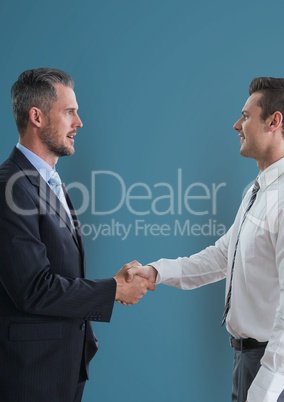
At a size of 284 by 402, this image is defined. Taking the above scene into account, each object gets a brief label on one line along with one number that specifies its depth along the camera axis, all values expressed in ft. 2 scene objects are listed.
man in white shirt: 5.94
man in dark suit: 6.10
